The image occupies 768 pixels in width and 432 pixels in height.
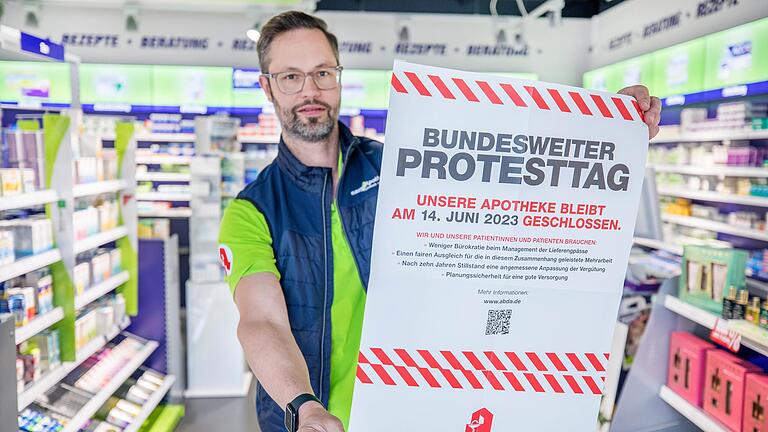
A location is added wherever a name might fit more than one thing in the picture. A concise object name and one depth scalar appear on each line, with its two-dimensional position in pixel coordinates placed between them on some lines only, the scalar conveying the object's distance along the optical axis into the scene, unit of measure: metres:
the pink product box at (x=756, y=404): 2.83
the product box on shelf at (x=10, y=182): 3.15
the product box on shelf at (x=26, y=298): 3.28
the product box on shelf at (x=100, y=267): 4.22
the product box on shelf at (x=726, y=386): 3.01
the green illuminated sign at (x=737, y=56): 6.11
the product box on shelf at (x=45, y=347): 3.52
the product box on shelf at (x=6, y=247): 3.15
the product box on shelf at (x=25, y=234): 3.35
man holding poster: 1.28
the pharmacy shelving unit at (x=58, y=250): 3.10
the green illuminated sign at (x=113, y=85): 9.91
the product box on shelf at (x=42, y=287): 3.47
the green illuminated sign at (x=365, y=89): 10.05
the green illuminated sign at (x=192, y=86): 9.98
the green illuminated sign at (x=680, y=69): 7.18
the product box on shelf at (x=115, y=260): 4.57
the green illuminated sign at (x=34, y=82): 9.94
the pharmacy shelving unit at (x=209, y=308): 5.59
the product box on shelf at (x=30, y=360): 3.31
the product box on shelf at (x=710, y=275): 3.12
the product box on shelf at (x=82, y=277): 3.87
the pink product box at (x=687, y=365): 3.35
